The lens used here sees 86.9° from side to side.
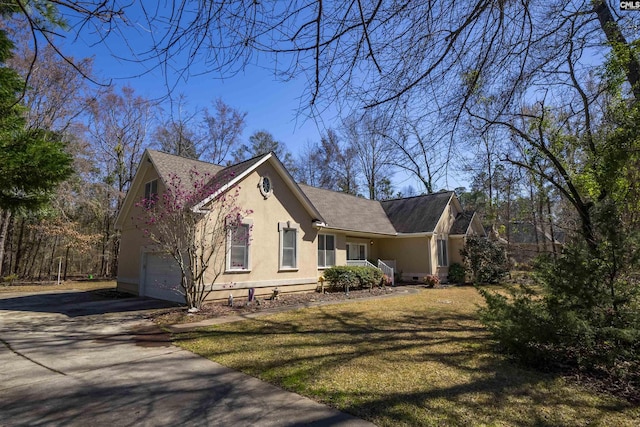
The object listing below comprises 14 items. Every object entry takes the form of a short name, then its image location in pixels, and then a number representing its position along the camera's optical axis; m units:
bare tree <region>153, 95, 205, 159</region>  29.67
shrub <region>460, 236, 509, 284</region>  21.42
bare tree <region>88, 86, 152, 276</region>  26.73
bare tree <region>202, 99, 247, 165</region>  30.74
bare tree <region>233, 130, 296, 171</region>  35.34
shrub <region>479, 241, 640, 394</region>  5.16
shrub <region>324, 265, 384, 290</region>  16.75
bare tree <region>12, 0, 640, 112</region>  3.02
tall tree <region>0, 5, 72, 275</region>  9.38
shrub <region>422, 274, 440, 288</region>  19.66
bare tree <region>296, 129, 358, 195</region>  35.81
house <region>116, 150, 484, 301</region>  13.52
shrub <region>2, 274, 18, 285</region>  22.33
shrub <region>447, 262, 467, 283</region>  22.12
